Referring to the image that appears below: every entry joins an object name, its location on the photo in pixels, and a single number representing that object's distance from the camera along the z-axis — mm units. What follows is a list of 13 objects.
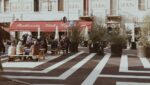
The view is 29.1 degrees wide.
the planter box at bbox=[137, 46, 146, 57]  15380
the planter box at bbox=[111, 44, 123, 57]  16238
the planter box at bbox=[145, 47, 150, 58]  15287
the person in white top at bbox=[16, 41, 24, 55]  13384
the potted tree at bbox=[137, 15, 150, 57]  15305
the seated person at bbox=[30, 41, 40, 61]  13250
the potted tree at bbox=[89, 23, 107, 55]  16967
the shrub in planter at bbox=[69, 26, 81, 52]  18598
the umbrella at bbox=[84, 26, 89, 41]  18059
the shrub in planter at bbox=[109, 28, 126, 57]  16284
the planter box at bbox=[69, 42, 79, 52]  18507
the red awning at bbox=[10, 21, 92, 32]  26018
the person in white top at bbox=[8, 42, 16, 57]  13265
